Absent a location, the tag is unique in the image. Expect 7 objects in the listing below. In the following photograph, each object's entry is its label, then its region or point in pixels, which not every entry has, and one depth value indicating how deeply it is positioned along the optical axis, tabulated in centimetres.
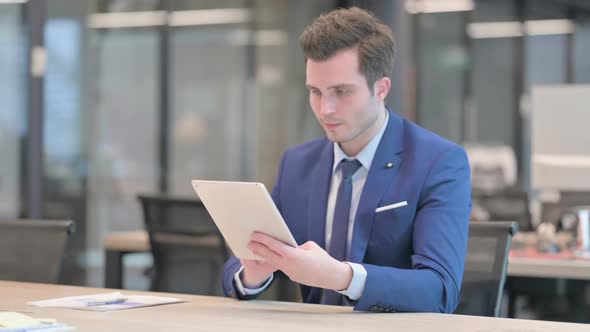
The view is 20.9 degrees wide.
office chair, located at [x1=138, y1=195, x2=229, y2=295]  780
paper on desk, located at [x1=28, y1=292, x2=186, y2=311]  410
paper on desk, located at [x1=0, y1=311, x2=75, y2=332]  342
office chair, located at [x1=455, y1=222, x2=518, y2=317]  457
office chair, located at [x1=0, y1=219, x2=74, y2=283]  526
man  416
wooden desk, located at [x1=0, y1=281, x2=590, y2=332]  348
